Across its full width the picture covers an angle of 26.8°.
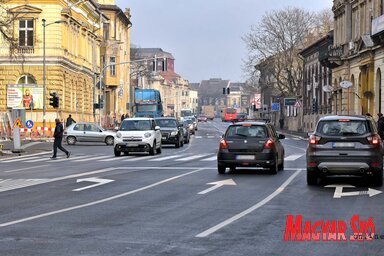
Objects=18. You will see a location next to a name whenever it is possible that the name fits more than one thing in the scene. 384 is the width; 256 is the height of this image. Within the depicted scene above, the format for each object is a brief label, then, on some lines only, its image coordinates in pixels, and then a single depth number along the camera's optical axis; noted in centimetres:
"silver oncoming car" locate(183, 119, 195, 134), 7559
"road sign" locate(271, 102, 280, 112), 10219
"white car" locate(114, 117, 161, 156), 3547
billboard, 6041
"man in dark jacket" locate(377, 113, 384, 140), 3833
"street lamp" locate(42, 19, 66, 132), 5393
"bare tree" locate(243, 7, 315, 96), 8938
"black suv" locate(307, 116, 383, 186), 1944
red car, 17165
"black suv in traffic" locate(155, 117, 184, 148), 4525
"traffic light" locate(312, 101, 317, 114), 8164
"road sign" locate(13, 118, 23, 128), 3974
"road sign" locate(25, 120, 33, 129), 4828
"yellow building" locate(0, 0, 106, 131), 6106
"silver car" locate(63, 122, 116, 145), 5059
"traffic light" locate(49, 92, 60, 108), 5200
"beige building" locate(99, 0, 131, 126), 9781
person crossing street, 3444
